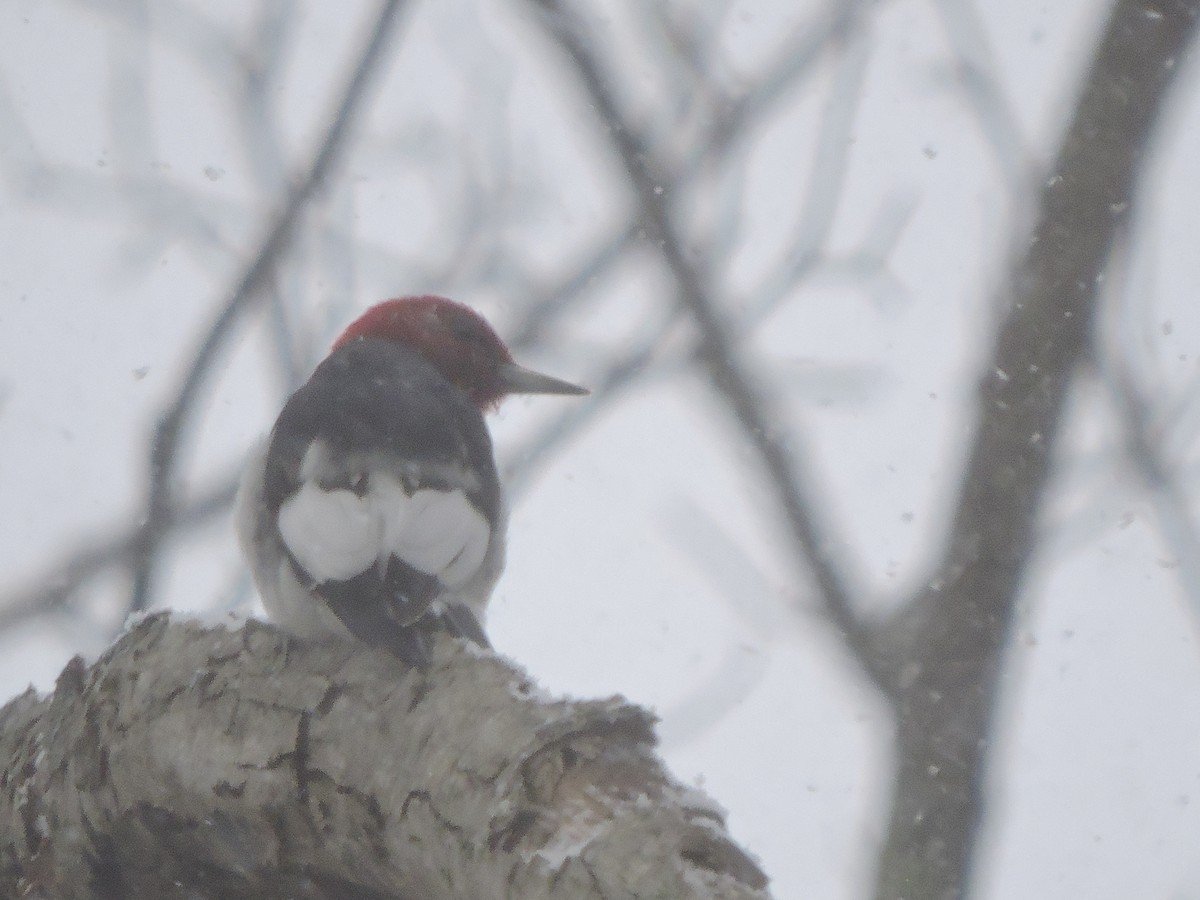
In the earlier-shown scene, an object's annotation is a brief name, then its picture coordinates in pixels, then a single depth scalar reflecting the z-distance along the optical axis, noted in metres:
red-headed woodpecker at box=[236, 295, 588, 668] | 5.01
